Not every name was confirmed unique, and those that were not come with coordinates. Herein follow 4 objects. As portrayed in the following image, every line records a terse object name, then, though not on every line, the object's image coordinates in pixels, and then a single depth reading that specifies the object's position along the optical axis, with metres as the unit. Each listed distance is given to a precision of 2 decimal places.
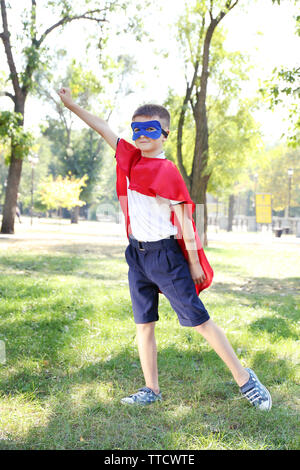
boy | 2.86
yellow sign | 26.64
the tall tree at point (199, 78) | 15.96
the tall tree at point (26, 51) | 17.49
